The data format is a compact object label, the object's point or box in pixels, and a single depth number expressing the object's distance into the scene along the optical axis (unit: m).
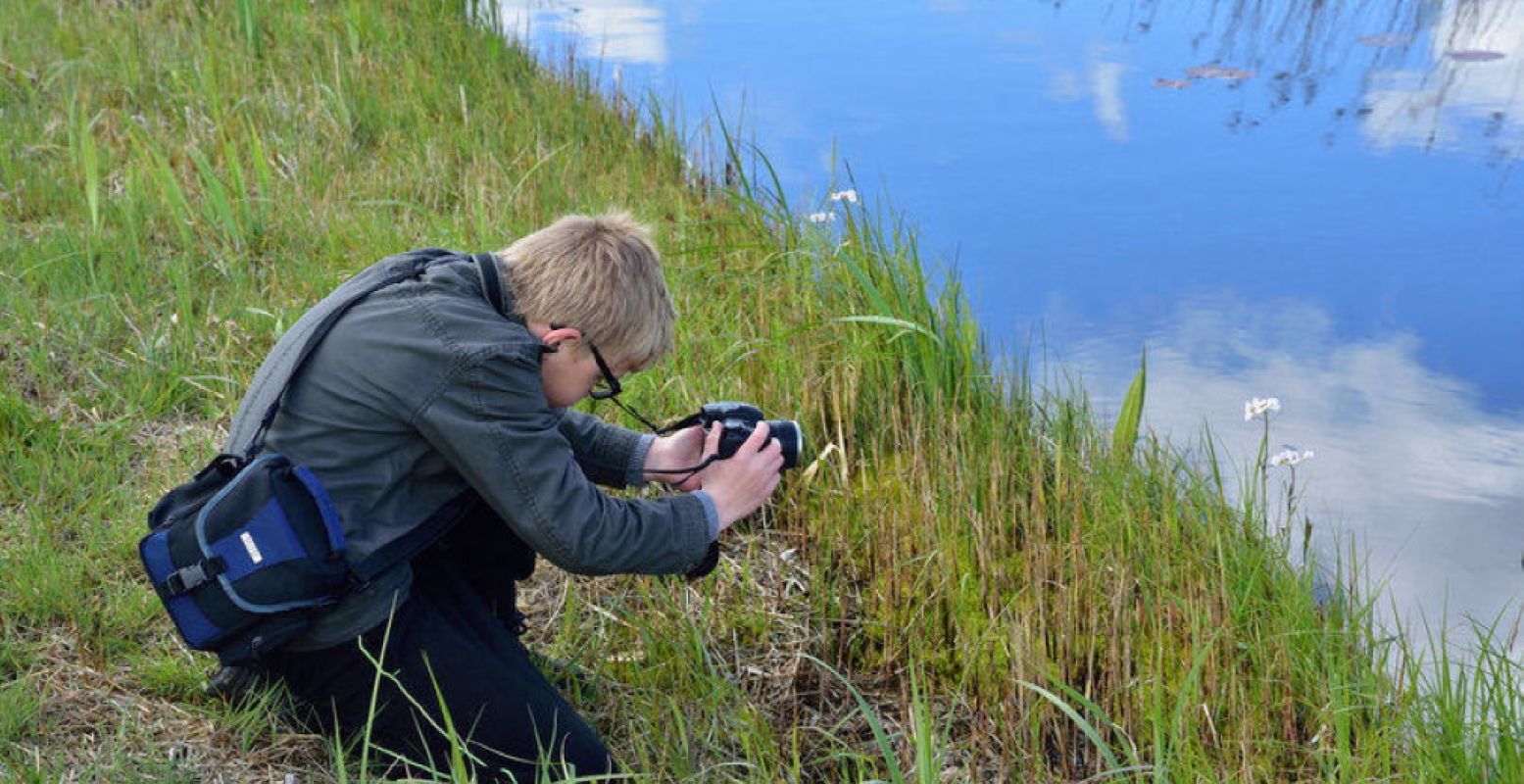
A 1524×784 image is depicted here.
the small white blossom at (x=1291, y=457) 2.68
